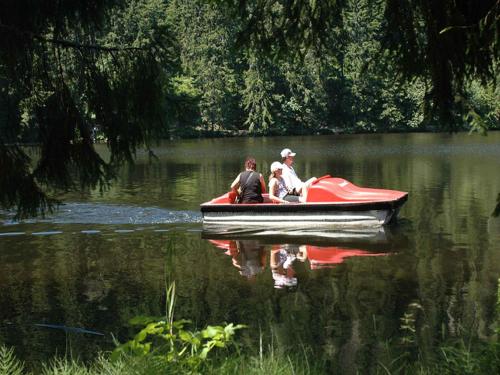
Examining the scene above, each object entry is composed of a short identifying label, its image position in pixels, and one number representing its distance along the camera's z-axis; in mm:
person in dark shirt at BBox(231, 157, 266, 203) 15031
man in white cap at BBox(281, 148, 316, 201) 15419
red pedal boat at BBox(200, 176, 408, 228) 14500
